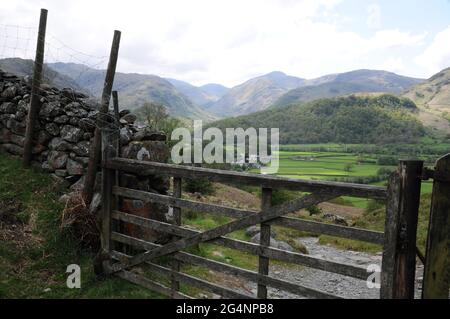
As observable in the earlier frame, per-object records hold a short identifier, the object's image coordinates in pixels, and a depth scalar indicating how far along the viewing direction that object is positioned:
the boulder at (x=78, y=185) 8.19
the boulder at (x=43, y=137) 9.12
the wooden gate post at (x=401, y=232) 3.98
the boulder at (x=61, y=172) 8.70
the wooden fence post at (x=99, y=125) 7.11
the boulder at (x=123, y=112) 8.16
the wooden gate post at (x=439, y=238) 3.96
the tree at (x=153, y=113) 30.58
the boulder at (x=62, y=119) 8.65
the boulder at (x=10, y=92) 9.99
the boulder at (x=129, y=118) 8.03
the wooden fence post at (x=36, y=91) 8.84
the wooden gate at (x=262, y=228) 4.01
